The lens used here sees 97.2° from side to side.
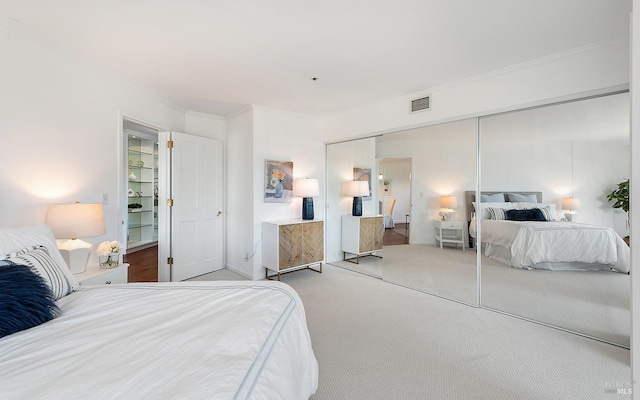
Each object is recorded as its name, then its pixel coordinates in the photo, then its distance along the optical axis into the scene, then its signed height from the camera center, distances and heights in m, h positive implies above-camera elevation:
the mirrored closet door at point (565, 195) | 2.37 +0.04
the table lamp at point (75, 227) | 2.19 -0.21
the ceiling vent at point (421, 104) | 3.36 +1.17
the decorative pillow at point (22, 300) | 1.17 -0.45
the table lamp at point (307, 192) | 4.22 +0.12
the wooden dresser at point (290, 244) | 3.81 -0.63
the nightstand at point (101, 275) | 2.18 -0.61
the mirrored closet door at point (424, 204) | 3.21 -0.06
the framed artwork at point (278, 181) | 4.07 +0.27
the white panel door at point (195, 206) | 3.76 -0.09
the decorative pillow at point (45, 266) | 1.49 -0.37
